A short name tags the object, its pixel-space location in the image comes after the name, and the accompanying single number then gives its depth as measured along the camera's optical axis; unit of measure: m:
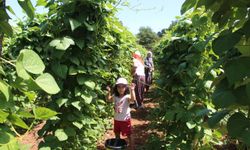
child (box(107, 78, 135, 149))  2.93
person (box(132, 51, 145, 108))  4.80
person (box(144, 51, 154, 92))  6.45
